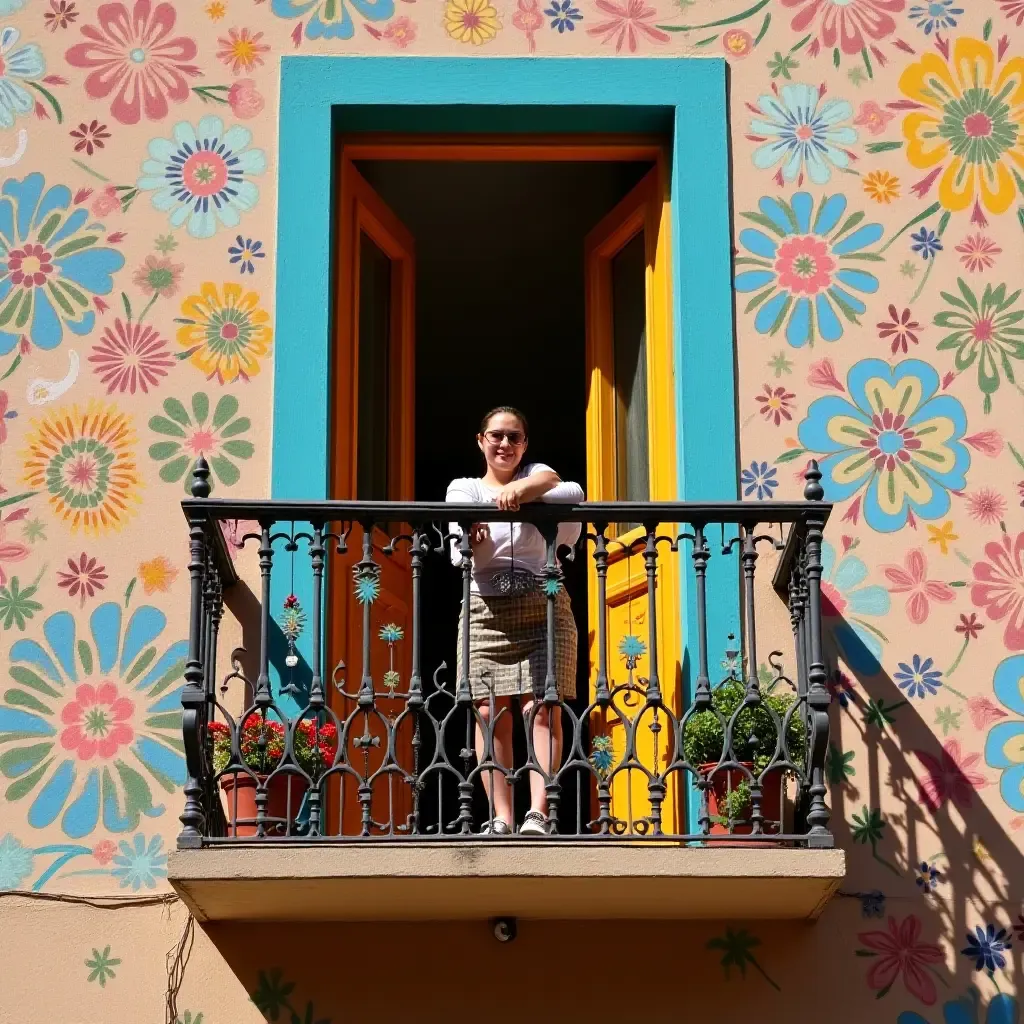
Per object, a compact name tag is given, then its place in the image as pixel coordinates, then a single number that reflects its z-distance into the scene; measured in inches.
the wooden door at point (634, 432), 338.6
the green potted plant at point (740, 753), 304.0
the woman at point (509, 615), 319.9
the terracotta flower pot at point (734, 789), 304.5
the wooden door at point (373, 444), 338.3
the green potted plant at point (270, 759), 305.7
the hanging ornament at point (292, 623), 317.5
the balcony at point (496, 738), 292.4
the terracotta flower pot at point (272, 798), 306.7
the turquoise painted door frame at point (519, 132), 340.5
